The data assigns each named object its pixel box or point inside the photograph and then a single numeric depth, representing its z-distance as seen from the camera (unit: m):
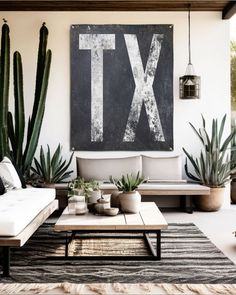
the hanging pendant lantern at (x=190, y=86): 6.79
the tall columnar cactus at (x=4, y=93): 5.85
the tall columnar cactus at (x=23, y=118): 6.17
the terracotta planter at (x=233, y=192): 7.34
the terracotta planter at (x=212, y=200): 6.48
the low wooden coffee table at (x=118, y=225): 3.65
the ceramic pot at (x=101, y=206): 4.13
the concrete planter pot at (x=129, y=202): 4.20
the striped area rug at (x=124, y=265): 3.24
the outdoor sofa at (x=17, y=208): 3.26
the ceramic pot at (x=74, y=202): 4.25
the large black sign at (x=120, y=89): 6.98
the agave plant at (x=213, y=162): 6.53
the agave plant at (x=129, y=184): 4.23
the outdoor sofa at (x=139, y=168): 6.63
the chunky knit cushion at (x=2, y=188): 4.82
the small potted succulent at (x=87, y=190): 4.32
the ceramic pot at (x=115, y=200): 4.33
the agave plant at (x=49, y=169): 6.45
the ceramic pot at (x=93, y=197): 4.44
